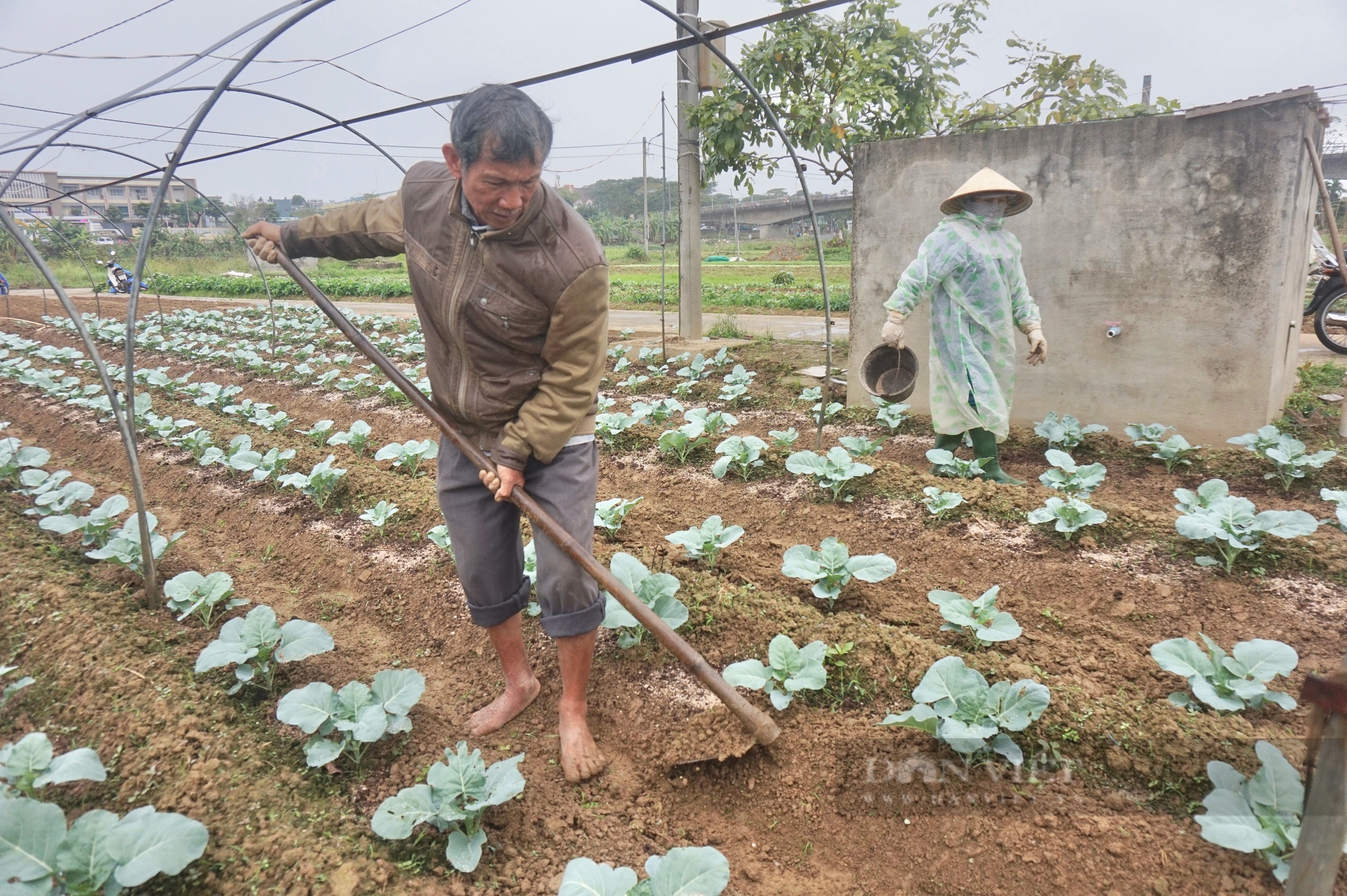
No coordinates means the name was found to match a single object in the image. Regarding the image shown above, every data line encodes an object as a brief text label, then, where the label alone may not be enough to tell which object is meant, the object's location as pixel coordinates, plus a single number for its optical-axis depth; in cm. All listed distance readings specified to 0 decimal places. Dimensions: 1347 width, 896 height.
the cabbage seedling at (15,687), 214
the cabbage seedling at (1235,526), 299
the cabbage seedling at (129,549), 326
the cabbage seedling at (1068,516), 329
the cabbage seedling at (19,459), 457
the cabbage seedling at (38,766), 175
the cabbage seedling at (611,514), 351
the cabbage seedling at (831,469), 388
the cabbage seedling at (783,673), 226
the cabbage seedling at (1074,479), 376
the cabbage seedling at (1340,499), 308
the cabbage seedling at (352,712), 206
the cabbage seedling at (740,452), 425
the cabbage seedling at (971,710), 200
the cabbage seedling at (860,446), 440
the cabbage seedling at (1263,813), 164
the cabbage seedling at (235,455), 456
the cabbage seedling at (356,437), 512
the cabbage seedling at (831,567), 281
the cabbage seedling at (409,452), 470
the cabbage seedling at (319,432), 540
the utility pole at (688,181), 798
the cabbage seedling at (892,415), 523
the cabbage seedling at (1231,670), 210
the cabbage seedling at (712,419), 491
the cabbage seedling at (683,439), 468
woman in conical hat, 411
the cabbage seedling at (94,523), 350
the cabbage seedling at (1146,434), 456
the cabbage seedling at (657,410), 539
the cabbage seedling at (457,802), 177
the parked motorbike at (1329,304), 755
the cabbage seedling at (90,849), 148
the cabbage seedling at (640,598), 255
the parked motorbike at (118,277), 1471
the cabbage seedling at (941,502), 357
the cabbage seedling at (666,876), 148
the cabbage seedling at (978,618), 243
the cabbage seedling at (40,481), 411
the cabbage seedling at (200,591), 288
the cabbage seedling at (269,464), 459
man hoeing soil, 178
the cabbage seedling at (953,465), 420
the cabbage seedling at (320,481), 423
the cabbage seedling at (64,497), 384
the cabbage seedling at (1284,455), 388
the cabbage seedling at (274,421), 577
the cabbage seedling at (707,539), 321
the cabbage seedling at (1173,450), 436
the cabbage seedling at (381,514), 377
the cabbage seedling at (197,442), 527
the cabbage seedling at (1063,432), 470
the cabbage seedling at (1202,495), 338
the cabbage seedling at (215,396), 662
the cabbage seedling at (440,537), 337
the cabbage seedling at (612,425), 507
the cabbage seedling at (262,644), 239
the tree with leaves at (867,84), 641
